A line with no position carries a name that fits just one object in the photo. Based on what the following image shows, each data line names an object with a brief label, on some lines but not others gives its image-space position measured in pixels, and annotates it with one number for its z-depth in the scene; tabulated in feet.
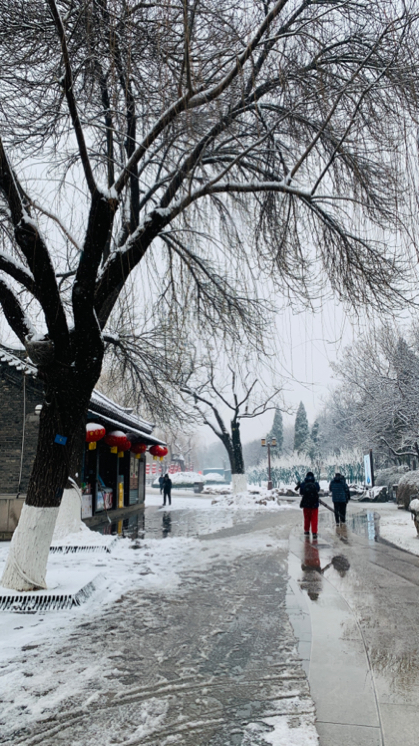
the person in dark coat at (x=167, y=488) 83.02
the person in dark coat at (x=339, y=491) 48.08
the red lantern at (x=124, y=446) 54.40
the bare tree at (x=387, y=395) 69.77
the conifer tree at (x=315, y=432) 200.95
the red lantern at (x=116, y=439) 53.21
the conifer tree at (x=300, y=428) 202.39
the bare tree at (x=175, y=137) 17.06
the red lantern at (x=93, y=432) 44.04
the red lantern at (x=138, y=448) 68.24
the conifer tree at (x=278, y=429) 229.37
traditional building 41.19
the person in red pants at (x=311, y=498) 41.06
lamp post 103.17
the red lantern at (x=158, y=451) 73.61
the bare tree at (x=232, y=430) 82.20
